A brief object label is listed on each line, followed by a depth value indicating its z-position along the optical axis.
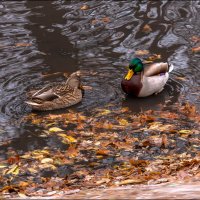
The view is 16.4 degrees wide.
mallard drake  12.25
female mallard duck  11.48
